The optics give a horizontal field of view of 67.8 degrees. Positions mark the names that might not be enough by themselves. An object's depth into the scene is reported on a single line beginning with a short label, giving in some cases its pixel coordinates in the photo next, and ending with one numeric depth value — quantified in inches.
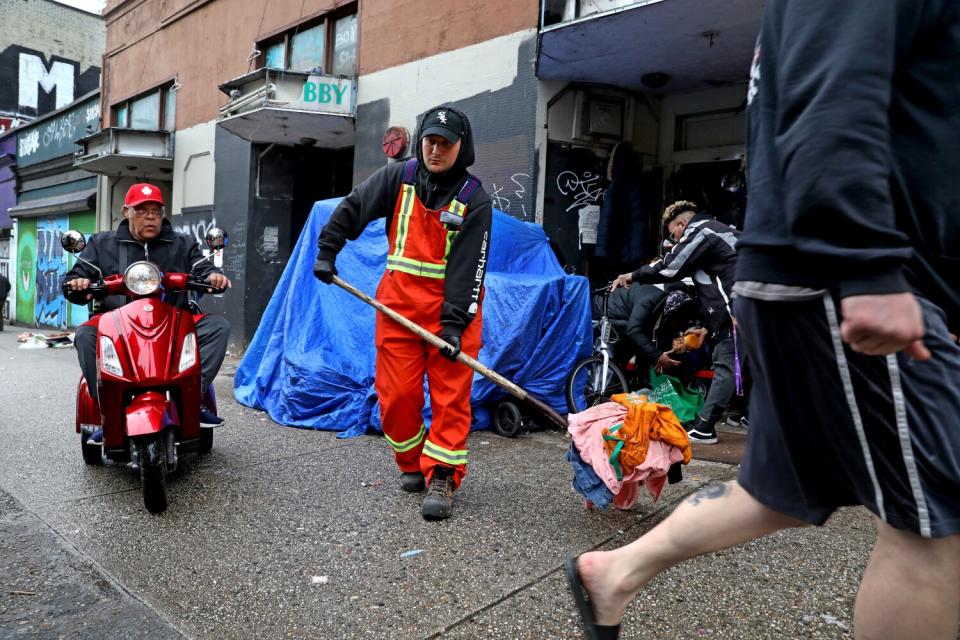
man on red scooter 149.4
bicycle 207.3
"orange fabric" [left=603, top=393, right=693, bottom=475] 114.7
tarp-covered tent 194.5
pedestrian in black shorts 45.9
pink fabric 115.1
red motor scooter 122.1
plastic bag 221.0
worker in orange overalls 128.9
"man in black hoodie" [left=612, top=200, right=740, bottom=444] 194.4
